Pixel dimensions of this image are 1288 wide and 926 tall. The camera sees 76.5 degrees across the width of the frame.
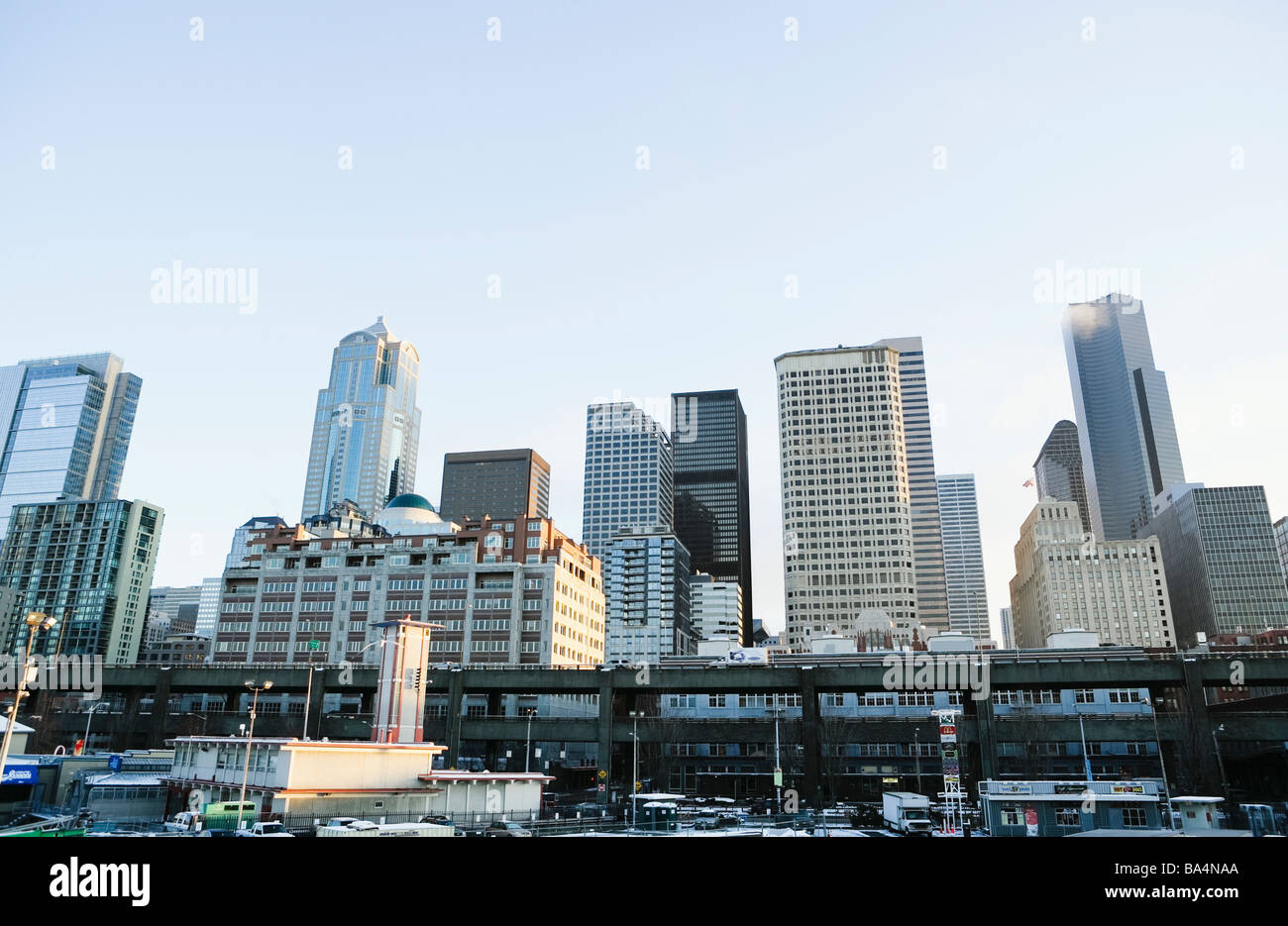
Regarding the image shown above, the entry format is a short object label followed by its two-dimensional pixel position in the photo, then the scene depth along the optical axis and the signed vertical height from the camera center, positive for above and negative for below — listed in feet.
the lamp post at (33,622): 81.92 +9.22
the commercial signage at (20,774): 175.64 -12.56
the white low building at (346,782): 158.81 -12.94
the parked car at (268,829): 133.35 -17.82
